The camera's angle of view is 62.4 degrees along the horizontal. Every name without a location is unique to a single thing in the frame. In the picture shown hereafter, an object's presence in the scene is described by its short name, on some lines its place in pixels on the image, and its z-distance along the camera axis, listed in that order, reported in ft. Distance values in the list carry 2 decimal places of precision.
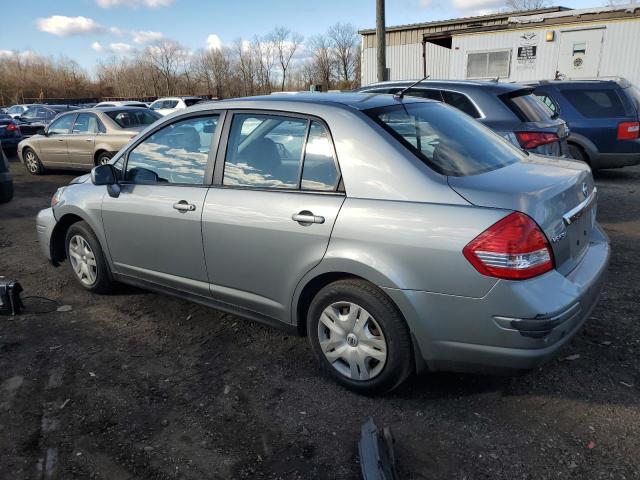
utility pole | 49.11
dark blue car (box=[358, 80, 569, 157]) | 20.77
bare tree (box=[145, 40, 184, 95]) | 214.07
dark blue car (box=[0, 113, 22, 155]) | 49.96
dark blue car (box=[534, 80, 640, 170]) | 28.35
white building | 41.98
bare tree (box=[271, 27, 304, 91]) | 212.35
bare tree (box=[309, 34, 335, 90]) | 196.53
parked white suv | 70.08
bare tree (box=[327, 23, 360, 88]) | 201.26
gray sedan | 8.32
